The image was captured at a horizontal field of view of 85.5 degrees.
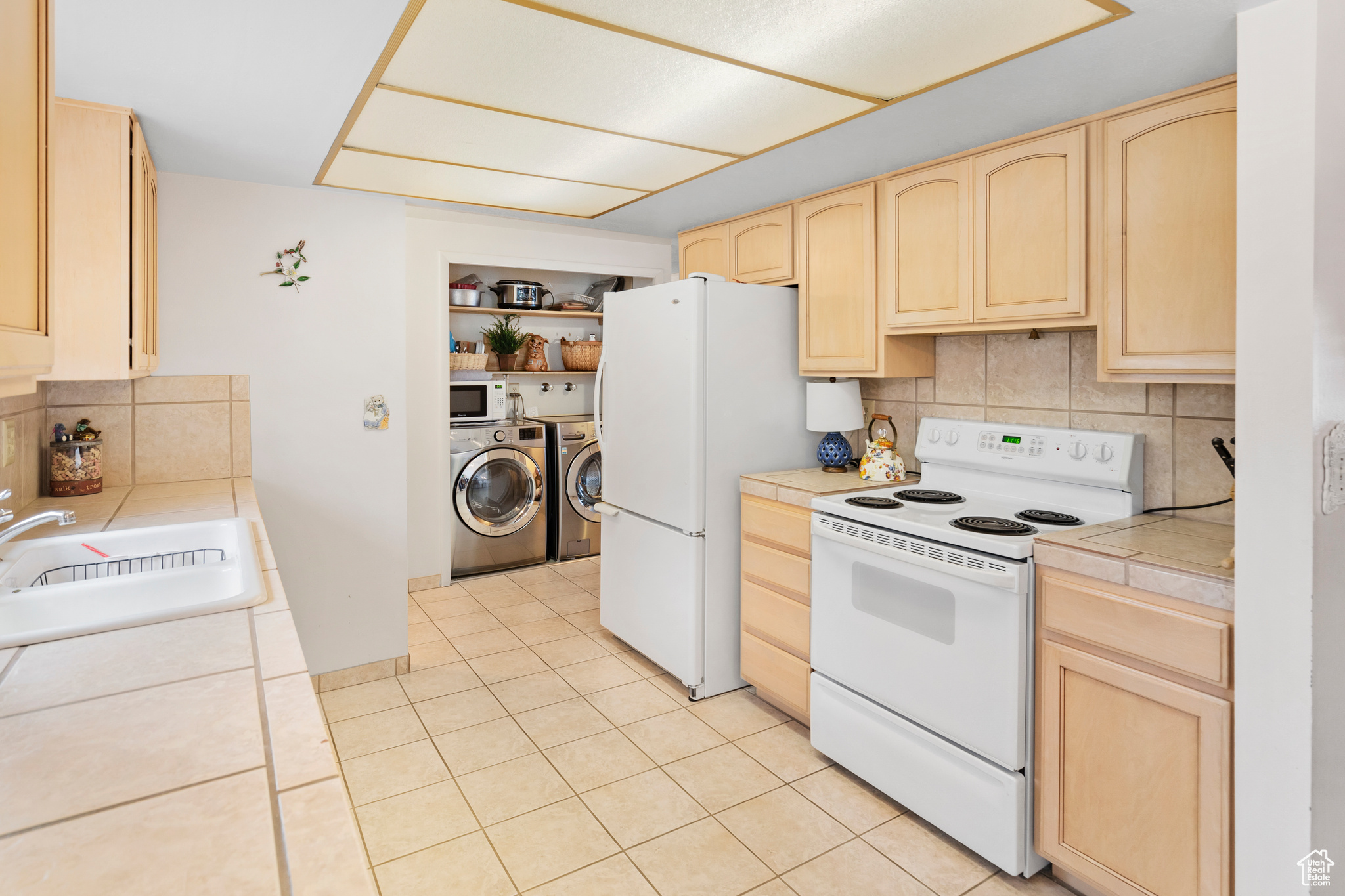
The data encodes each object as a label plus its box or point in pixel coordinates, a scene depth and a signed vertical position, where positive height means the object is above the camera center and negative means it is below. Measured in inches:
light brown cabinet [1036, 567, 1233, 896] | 59.3 -26.5
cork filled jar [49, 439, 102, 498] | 91.4 -3.8
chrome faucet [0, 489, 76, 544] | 54.7 -6.4
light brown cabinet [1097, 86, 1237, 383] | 68.7 +19.8
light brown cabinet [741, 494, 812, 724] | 102.7 -24.0
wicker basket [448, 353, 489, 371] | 177.0 +18.9
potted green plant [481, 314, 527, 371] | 188.2 +25.6
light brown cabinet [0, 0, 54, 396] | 29.6 +11.2
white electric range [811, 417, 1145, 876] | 72.6 -19.8
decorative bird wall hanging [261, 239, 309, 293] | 108.7 +26.3
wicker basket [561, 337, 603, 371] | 198.5 +23.6
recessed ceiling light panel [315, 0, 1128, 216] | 57.8 +34.7
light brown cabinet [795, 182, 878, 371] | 106.3 +24.1
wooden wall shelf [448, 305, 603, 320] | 181.3 +32.8
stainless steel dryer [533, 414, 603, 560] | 189.3 -12.0
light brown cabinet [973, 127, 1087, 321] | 80.7 +24.6
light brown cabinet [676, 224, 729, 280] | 135.9 +36.8
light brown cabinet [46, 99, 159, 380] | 72.9 +20.4
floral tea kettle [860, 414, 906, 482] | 108.1 -3.5
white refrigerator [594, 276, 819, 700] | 111.6 +0.1
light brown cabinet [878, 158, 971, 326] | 93.0 +25.8
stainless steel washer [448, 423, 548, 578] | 175.5 -14.2
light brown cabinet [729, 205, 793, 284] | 120.7 +33.4
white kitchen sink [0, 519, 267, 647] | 51.7 -11.8
